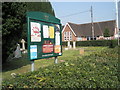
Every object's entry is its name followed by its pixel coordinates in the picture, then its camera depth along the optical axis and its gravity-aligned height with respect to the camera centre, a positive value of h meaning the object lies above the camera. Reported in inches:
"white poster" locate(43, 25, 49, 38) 217.2 +16.4
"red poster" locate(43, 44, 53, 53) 218.4 -9.2
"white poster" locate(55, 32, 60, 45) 249.3 +6.8
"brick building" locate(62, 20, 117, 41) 1675.7 +127.9
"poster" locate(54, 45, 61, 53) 246.8 -11.8
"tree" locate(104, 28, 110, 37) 1483.5 +86.7
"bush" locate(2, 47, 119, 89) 103.0 -28.8
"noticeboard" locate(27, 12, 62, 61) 192.2 +9.3
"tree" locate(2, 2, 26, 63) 266.7 +36.4
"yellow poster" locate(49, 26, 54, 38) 232.9 +17.6
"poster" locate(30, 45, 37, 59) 190.7 -12.4
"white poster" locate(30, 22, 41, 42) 193.1 +13.8
